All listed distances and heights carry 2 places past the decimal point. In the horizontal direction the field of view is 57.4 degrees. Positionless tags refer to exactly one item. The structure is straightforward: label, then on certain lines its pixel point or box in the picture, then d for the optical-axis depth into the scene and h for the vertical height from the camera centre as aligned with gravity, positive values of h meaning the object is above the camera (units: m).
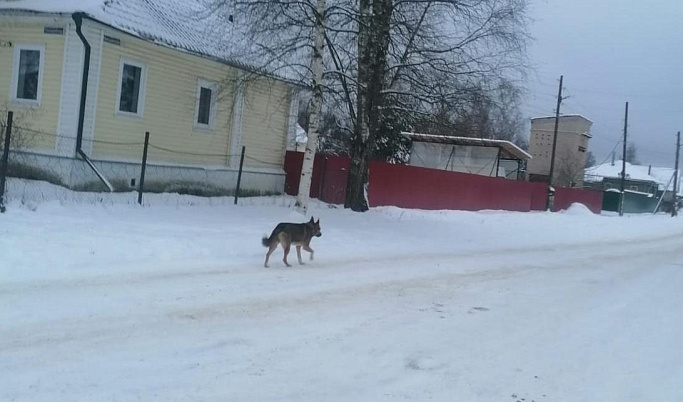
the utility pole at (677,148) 64.06 +7.36
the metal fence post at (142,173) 14.68 -0.25
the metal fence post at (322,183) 23.08 -0.05
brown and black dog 10.24 -0.96
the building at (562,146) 65.44 +6.42
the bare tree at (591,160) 121.50 +10.19
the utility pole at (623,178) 48.52 +3.01
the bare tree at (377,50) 16.06 +3.71
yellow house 16.00 +2.03
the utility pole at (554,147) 38.00 +3.61
